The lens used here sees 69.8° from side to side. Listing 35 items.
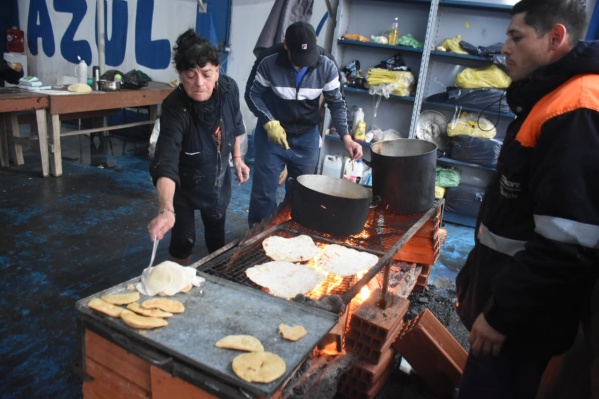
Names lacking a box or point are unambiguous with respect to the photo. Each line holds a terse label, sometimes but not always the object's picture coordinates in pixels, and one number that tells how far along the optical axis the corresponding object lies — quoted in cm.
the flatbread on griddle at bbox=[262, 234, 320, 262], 214
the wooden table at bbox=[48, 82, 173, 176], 518
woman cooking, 216
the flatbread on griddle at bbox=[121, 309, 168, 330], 137
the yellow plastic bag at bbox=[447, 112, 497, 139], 509
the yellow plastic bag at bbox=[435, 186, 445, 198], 528
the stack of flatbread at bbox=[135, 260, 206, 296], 158
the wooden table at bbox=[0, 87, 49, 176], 473
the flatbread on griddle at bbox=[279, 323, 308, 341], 139
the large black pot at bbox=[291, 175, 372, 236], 226
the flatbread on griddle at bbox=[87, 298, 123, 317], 142
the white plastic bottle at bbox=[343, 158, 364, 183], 520
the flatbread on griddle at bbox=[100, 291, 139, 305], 149
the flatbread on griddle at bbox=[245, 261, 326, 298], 186
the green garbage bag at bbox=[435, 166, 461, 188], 532
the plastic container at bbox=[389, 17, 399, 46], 530
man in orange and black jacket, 127
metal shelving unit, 509
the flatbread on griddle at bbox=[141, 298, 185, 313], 148
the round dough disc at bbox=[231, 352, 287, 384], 119
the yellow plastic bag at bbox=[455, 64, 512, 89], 489
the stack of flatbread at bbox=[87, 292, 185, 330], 139
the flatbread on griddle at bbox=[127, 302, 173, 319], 143
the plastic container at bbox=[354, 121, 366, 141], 554
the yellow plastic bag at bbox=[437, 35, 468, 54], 508
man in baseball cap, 353
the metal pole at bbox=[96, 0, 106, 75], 658
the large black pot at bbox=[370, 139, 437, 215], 258
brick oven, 128
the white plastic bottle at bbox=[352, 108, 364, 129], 558
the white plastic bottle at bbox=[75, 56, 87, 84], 569
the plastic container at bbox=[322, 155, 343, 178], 557
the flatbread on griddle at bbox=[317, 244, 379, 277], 210
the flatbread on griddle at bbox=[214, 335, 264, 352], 131
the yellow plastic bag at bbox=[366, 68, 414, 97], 527
